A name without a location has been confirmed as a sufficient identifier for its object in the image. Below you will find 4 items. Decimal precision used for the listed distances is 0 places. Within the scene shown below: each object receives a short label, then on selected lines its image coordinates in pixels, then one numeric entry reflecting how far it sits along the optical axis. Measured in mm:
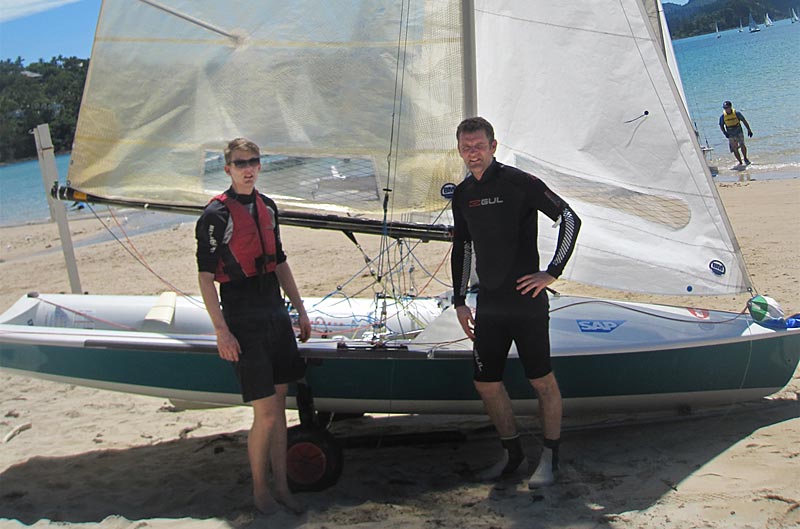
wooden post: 6148
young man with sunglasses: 3248
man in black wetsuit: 3398
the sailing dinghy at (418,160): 3912
